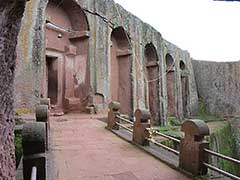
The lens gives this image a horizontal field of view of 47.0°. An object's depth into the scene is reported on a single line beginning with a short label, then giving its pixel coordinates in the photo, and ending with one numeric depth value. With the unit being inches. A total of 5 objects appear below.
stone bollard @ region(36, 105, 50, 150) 200.1
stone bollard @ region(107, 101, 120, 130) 307.2
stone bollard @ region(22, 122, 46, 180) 104.8
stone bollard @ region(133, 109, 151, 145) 242.1
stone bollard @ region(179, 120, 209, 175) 169.8
